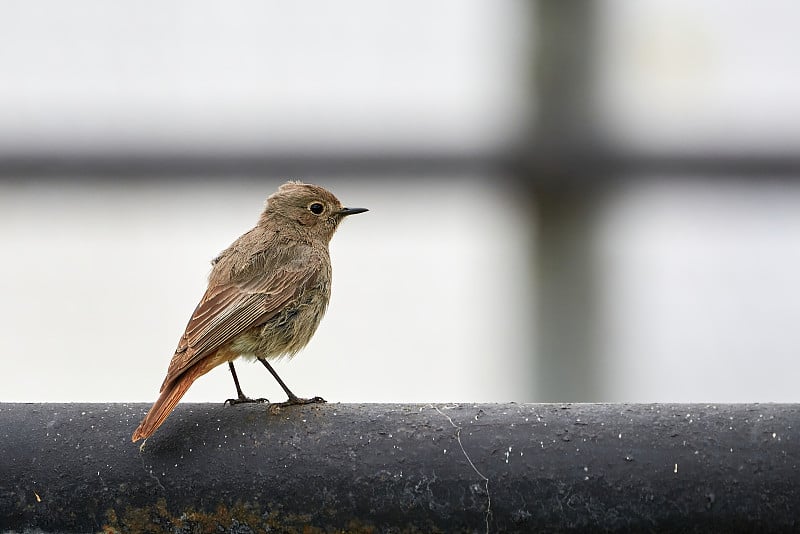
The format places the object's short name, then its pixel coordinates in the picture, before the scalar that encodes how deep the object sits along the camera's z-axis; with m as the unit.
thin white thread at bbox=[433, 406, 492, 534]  5.54
